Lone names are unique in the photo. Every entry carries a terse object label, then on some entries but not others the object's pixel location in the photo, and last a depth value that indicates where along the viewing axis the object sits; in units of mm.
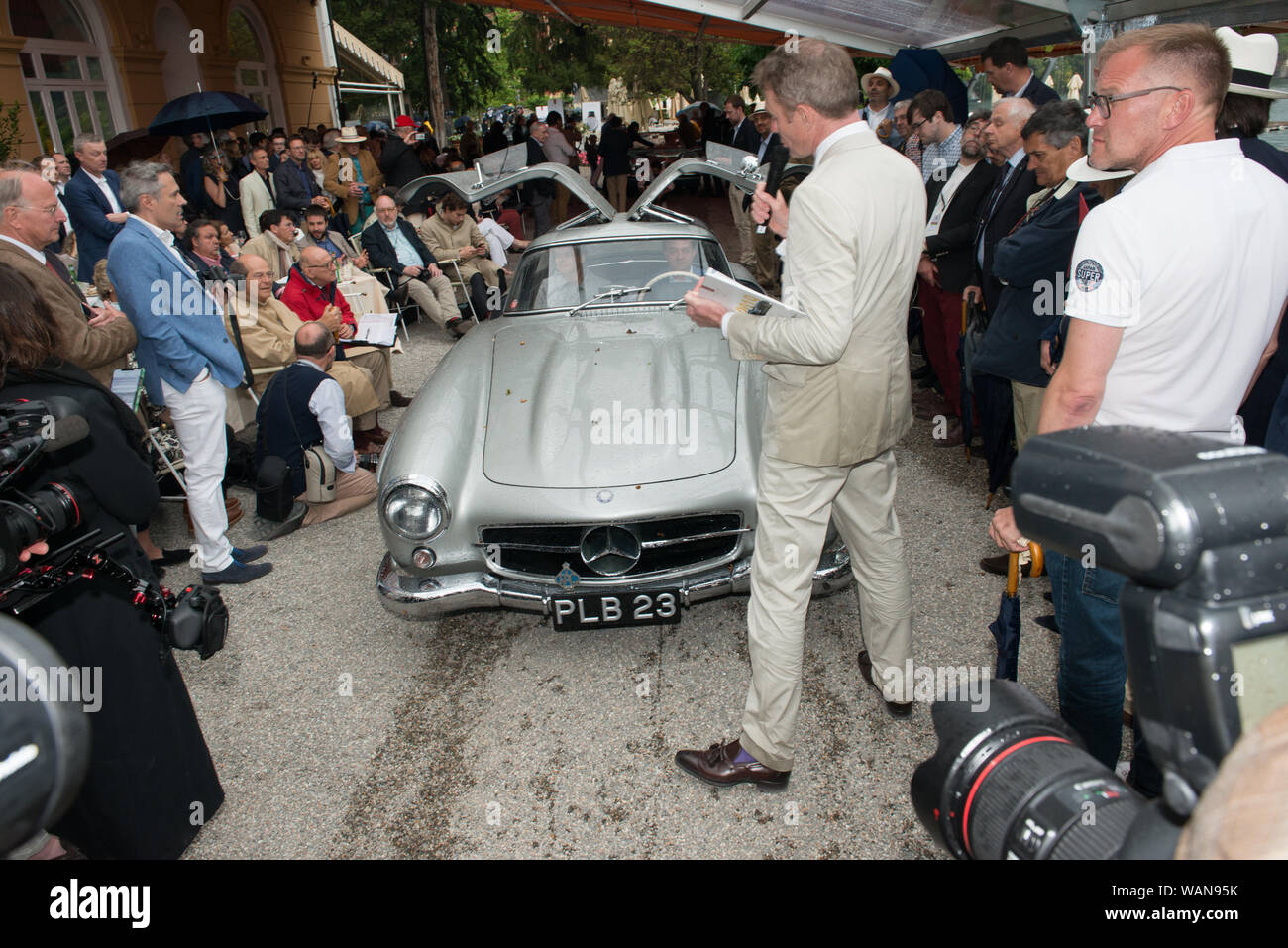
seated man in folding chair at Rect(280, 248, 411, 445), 5918
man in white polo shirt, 1645
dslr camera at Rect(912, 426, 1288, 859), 866
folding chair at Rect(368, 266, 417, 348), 8609
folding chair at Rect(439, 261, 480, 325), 9383
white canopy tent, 4461
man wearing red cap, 12172
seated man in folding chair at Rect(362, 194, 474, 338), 8570
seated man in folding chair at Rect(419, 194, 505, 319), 9406
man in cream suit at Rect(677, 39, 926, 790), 2143
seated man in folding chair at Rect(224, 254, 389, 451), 5457
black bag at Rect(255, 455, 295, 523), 4523
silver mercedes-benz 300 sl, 3109
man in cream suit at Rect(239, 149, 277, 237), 9359
